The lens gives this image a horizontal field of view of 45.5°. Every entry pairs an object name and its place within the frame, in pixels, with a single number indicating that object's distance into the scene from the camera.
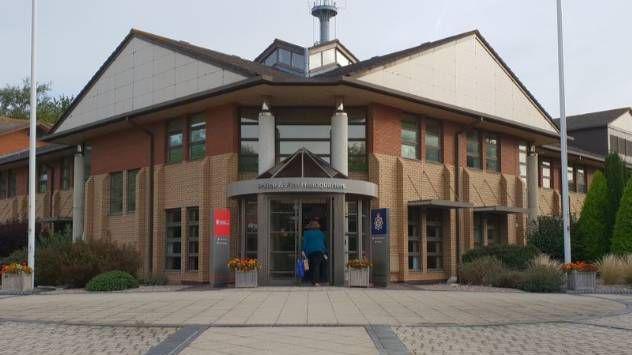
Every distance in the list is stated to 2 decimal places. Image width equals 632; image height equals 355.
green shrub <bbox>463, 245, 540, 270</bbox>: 23.45
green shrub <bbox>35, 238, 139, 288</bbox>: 22.38
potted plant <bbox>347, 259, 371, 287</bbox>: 20.16
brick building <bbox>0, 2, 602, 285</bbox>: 21.52
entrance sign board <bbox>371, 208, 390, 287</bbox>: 21.36
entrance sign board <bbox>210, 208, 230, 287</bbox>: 21.06
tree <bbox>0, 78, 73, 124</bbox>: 74.38
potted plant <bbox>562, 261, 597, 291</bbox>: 20.62
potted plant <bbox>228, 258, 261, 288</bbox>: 20.03
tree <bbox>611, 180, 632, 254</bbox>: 26.30
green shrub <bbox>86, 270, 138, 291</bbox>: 20.56
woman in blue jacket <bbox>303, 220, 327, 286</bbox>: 20.16
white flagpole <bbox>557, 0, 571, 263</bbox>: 21.62
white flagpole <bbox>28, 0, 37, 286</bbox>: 21.83
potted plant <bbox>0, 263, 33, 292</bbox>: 21.41
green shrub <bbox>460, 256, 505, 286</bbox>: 22.59
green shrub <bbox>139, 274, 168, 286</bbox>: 23.98
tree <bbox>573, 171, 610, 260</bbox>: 28.48
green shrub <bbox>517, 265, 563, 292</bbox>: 20.22
